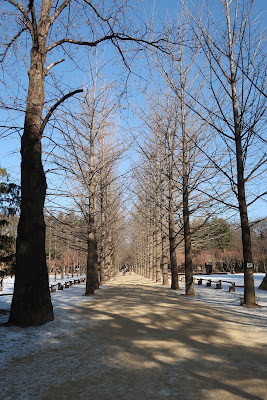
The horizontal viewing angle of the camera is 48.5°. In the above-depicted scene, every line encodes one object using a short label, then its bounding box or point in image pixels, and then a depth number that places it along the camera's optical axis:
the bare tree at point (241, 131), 9.02
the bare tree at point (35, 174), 5.75
